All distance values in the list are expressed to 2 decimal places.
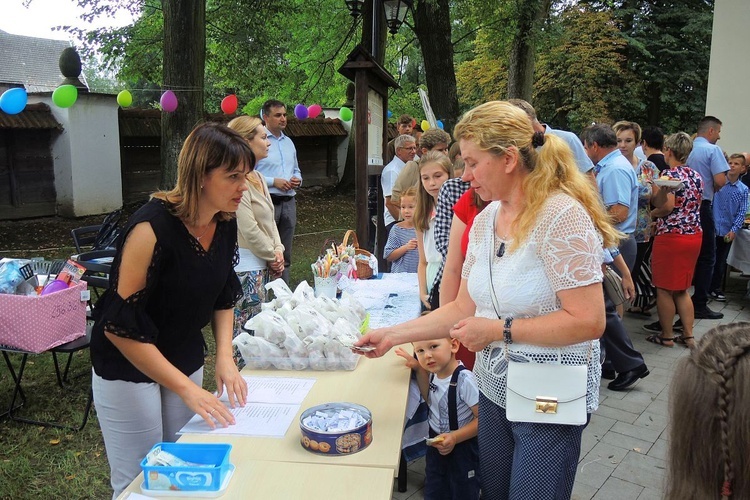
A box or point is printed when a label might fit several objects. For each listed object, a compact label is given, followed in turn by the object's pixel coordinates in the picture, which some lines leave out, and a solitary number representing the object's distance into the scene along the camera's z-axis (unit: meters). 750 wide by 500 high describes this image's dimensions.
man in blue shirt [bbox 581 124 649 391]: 4.32
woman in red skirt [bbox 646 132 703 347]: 5.16
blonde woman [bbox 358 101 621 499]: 1.67
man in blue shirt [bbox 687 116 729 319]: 6.31
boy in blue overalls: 2.44
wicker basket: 4.06
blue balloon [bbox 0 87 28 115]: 6.45
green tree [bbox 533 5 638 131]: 20.55
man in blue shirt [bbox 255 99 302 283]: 5.66
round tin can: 1.70
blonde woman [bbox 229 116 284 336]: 3.96
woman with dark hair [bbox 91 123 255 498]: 1.74
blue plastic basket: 1.52
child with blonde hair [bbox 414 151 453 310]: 3.48
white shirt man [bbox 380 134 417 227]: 5.98
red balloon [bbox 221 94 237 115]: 8.73
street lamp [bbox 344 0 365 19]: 8.42
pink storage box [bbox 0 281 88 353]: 3.30
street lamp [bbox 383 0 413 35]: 7.80
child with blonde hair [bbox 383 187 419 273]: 4.28
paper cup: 3.35
